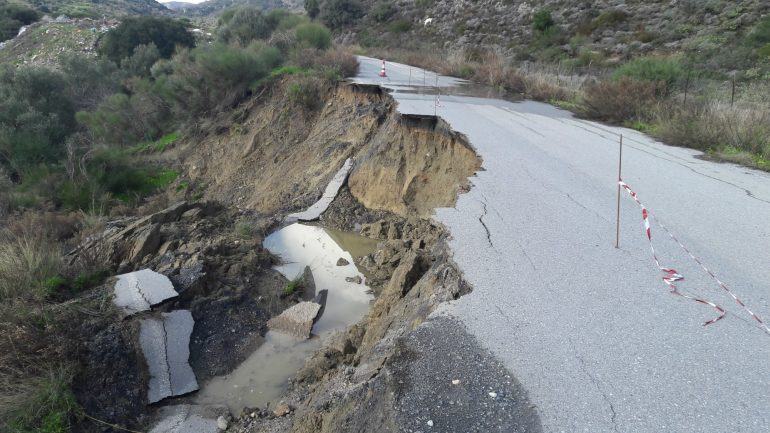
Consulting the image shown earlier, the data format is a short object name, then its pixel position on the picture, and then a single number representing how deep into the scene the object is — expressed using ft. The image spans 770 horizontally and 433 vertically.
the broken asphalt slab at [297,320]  23.66
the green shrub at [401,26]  130.52
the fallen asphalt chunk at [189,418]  17.34
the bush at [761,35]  63.52
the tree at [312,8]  151.69
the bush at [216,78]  61.21
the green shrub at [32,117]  57.11
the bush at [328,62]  55.36
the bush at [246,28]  92.89
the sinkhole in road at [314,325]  19.97
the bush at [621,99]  38.88
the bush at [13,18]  151.37
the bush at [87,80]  75.77
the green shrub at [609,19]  88.79
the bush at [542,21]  99.04
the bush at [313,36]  72.43
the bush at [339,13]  144.56
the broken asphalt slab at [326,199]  36.65
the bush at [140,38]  104.47
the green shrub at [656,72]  43.75
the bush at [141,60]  93.34
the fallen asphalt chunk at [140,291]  22.39
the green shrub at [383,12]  140.05
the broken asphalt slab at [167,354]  19.33
